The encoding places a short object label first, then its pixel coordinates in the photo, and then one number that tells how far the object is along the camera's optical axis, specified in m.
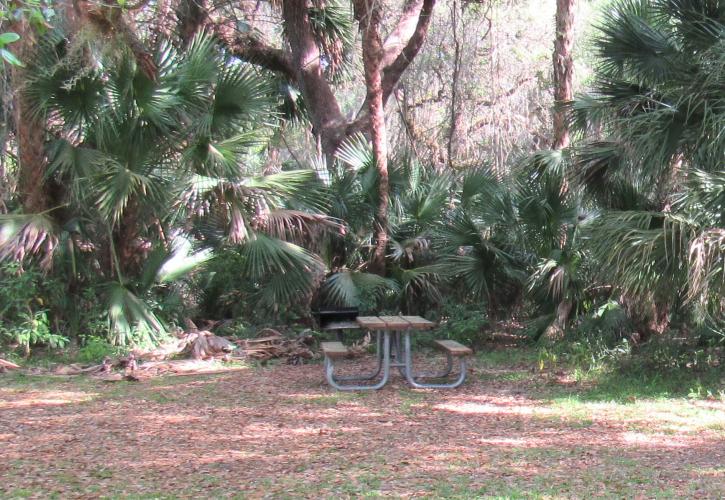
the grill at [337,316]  10.28
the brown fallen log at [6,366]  9.33
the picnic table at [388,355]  8.21
